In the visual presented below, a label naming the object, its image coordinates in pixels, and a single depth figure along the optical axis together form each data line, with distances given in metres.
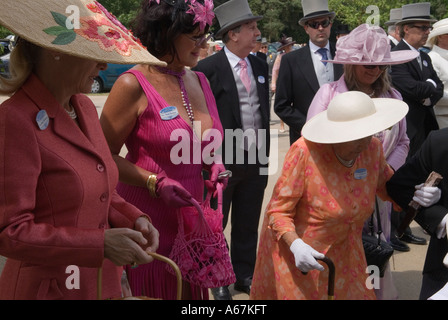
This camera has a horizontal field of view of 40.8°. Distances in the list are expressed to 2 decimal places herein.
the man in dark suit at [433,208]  2.50
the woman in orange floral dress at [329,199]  2.89
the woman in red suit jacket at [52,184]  1.78
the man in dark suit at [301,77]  4.90
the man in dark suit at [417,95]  5.51
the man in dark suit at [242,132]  4.43
